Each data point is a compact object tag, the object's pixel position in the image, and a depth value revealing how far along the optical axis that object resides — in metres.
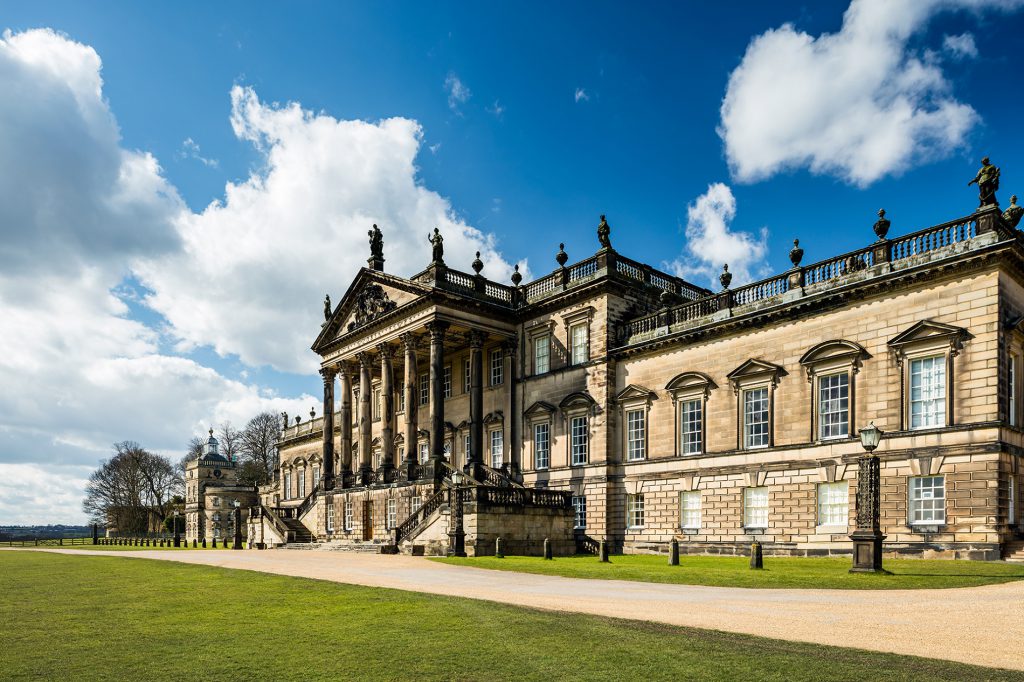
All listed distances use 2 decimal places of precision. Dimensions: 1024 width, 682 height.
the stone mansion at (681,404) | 24.39
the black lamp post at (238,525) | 49.28
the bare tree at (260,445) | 98.25
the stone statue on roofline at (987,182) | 24.30
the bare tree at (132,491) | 95.88
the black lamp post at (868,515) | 19.30
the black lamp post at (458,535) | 30.25
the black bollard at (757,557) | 21.97
